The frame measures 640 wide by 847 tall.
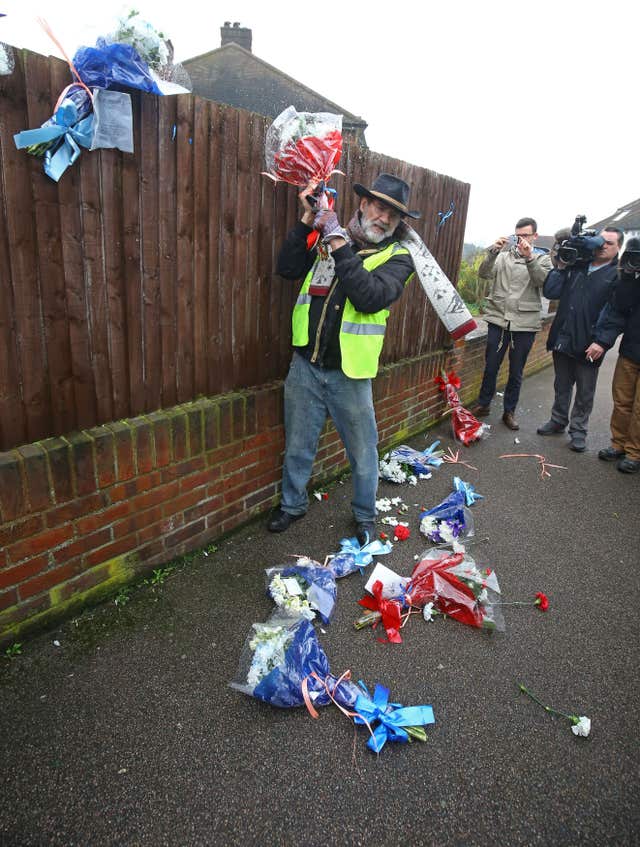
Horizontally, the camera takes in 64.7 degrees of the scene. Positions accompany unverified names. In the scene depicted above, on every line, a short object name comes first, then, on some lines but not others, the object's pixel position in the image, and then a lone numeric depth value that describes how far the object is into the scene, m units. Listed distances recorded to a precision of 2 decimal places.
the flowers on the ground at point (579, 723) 2.01
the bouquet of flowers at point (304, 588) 2.49
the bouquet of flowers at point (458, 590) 2.58
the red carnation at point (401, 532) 3.27
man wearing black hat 2.57
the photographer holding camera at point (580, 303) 4.79
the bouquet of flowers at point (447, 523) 3.27
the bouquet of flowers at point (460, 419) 5.03
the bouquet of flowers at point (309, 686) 1.97
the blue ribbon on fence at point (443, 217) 4.58
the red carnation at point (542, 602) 2.72
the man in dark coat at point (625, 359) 4.51
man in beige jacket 5.12
